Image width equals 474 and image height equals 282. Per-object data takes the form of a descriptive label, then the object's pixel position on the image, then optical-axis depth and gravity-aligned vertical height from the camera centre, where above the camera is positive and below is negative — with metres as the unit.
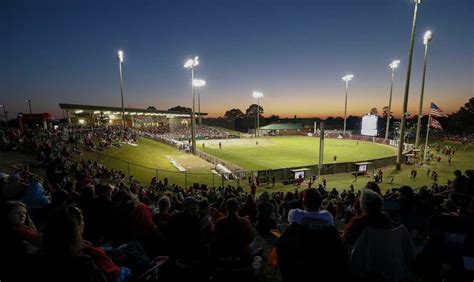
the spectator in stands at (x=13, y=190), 5.18 -1.57
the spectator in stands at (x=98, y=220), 4.57 -1.94
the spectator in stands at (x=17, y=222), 2.69 -1.20
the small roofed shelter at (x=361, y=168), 26.81 -5.45
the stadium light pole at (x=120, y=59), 35.04 +7.94
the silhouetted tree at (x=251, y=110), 186.90 +4.93
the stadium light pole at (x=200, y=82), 49.61 +6.76
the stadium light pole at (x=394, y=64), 52.22 +11.11
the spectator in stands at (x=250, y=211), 7.54 -2.83
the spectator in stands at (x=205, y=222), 4.12 -1.84
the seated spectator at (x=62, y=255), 2.03 -1.15
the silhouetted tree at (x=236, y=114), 196.20 +1.93
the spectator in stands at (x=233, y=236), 3.51 -1.69
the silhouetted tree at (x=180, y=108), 177.27 +5.67
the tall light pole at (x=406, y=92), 27.86 +3.05
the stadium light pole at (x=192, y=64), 39.28 +8.15
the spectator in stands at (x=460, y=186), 6.75 -1.82
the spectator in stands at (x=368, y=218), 3.09 -1.26
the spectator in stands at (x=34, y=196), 5.78 -1.88
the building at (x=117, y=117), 47.29 -0.33
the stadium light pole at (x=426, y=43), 33.19 +9.94
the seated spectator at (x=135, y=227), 4.03 -1.83
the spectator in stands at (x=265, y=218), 6.45 -2.62
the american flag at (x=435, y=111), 29.88 +0.84
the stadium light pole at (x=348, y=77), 63.88 +10.21
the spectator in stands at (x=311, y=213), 2.86 -1.15
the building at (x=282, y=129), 97.81 -4.92
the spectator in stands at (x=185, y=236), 3.61 -1.73
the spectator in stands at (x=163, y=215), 4.44 -1.87
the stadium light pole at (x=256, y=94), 83.51 +7.49
